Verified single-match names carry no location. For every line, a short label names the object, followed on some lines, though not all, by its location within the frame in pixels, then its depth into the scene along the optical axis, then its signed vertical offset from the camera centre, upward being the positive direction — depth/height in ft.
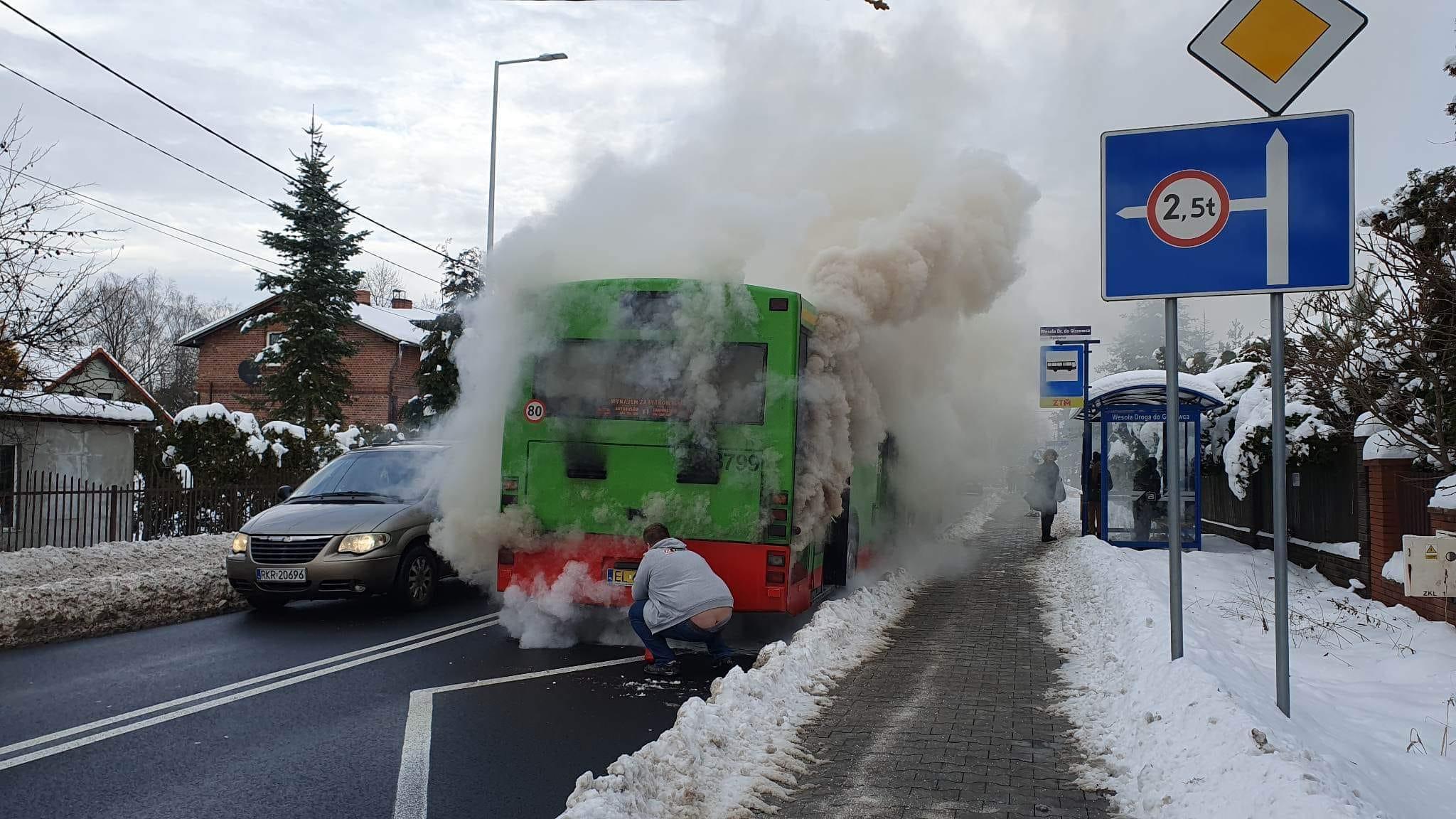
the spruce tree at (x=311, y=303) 100.17 +14.76
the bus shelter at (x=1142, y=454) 48.98 +0.61
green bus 27.68 +0.60
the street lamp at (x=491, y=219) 71.31 +16.53
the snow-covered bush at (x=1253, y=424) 41.16 +2.02
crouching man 24.97 -3.59
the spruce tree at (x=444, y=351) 76.95 +7.82
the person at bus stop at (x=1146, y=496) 51.67 -1.57
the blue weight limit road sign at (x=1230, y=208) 14.82 +3.99
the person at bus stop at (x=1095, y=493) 55.93 -1.62
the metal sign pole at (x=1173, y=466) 16.47 +0.00
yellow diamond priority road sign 14.70 +6.28
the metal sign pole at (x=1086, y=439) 53.62 +1.46
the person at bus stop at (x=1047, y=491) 61.52 -1.62
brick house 134.41 +11.55
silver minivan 32.42 -3.08
